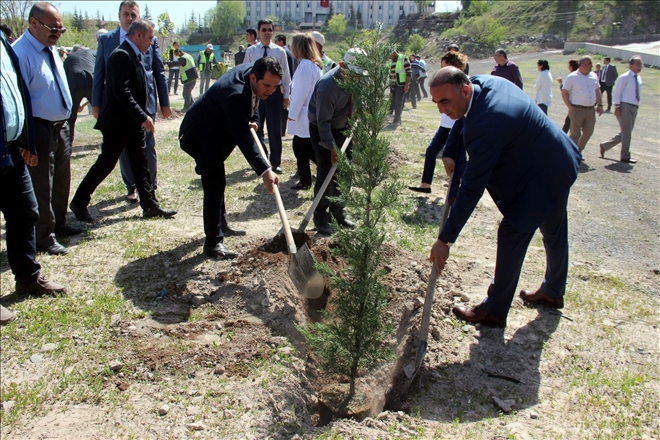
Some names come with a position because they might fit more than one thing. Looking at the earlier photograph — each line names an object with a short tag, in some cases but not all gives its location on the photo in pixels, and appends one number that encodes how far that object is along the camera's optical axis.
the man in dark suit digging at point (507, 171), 3.11
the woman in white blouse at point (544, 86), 9.80
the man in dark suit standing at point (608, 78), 17.49
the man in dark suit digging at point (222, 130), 4.14
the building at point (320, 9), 126.69
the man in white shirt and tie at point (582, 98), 9.25
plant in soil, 2.63
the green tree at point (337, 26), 94.20
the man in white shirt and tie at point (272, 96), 7.51
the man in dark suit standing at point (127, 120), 5.06
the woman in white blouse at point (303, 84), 6.23
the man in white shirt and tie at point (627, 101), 9.55
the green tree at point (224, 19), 103.19
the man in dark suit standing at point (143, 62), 5.56
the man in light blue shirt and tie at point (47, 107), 4.14
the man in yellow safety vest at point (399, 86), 13.41
